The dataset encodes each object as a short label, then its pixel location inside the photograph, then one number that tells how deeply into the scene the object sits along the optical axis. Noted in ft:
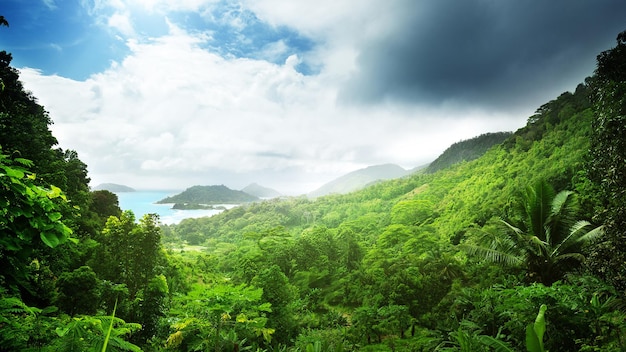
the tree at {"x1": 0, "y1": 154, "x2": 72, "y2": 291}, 6.30
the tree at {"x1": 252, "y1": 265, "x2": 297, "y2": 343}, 40.16
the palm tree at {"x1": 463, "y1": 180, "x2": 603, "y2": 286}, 33.81
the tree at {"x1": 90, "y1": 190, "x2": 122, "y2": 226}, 74.41
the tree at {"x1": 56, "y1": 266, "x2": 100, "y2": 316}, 31.07
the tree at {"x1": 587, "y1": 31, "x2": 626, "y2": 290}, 17.15
